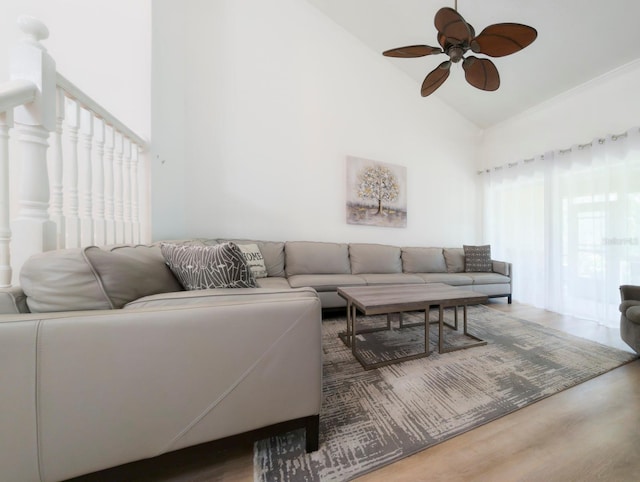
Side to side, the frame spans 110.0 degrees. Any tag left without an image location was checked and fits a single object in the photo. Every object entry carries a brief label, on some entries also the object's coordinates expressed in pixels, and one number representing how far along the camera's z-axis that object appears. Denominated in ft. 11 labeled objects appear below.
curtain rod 7.98
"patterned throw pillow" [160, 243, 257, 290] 3.28
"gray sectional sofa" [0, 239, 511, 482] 1.92
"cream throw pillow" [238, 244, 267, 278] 7.86
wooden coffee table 5.00
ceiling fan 4.60
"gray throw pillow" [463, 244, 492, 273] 11.04
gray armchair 5.24
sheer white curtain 7.69
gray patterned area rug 2.89
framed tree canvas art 10.78
